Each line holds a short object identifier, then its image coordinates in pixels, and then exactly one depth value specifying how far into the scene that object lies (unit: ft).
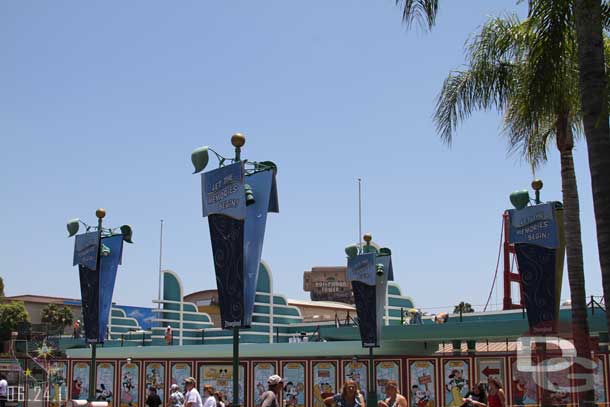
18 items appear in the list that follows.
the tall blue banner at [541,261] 59.36
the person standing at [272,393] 37.19
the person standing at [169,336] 107.86
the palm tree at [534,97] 44.80
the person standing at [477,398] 49.78
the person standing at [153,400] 66.80
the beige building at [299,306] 157.07
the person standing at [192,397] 53.93
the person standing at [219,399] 59.16
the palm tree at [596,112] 35.27
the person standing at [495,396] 49.88
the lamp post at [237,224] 50.83
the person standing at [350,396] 38.83
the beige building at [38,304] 270.48
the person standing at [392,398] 43.16
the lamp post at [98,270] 71.72
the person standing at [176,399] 61.93
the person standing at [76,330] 125.33
